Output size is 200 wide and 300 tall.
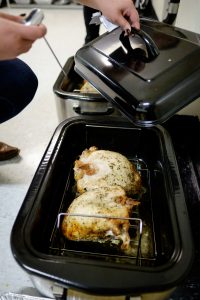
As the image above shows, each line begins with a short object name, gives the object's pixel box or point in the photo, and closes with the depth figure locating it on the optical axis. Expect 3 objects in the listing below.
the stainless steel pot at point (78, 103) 1.06
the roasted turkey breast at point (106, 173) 0.80
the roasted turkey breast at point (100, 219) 0.67
